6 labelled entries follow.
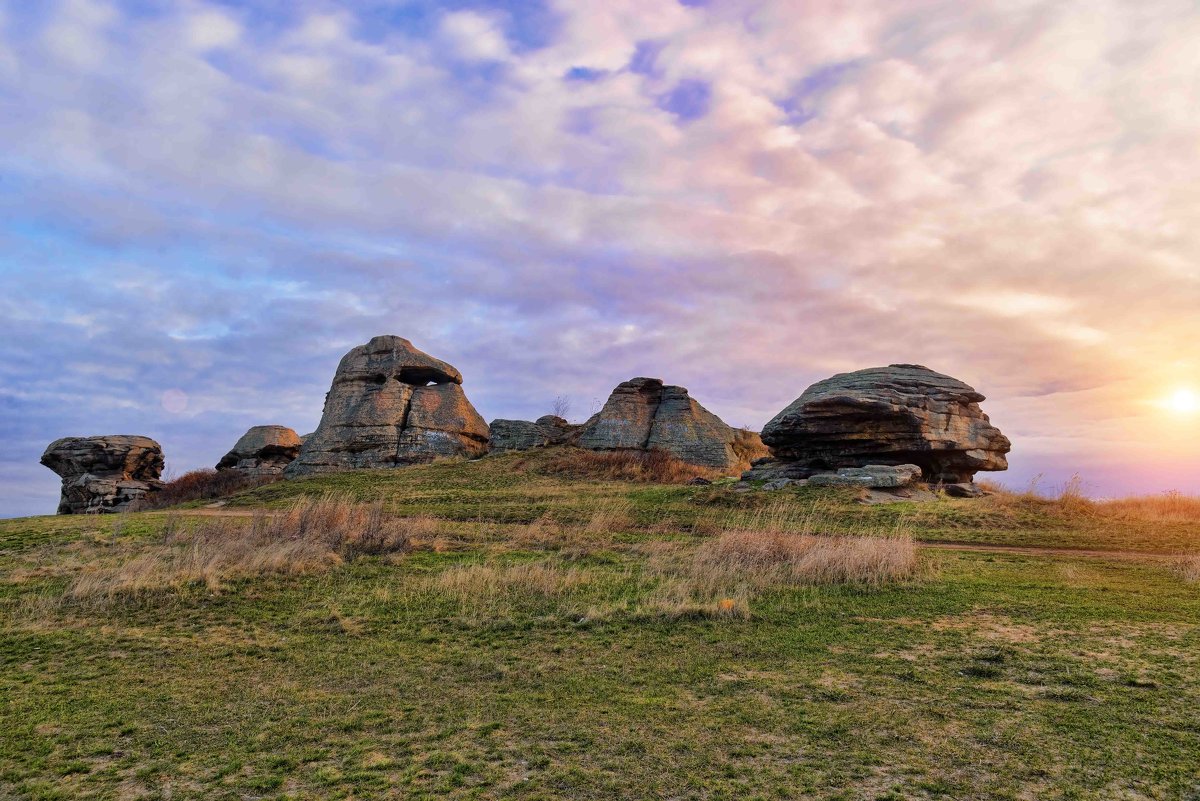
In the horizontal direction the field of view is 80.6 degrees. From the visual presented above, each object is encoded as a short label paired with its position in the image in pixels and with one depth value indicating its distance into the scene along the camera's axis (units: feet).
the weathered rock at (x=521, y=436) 120.26
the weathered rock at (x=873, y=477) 71.00
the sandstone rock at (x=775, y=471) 79.36
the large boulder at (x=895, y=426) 74.33
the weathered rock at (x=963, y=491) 74.90
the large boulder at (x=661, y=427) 111.55
